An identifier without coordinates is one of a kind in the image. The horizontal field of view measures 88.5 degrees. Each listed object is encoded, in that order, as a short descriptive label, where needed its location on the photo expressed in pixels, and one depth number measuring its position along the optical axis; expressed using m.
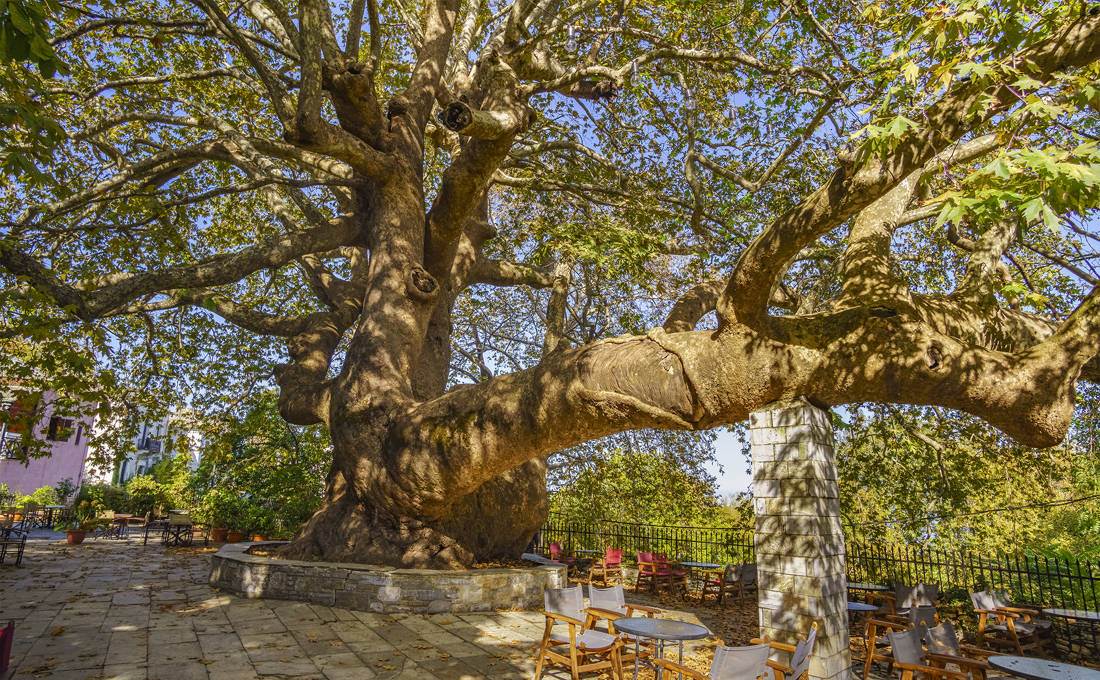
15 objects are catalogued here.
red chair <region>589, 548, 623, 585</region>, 12.06
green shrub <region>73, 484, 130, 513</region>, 19.02
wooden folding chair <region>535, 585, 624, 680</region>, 4.57
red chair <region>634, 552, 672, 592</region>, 11.21
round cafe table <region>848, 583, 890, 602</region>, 9.35
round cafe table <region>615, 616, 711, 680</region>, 4.29
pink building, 22.28
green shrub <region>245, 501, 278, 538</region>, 14.24
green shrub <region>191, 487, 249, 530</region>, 14.85
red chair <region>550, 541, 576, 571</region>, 12.53
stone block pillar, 5.31
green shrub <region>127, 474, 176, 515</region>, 20.19
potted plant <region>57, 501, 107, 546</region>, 13.94
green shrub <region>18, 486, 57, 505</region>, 20.67
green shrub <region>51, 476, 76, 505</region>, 22.08
